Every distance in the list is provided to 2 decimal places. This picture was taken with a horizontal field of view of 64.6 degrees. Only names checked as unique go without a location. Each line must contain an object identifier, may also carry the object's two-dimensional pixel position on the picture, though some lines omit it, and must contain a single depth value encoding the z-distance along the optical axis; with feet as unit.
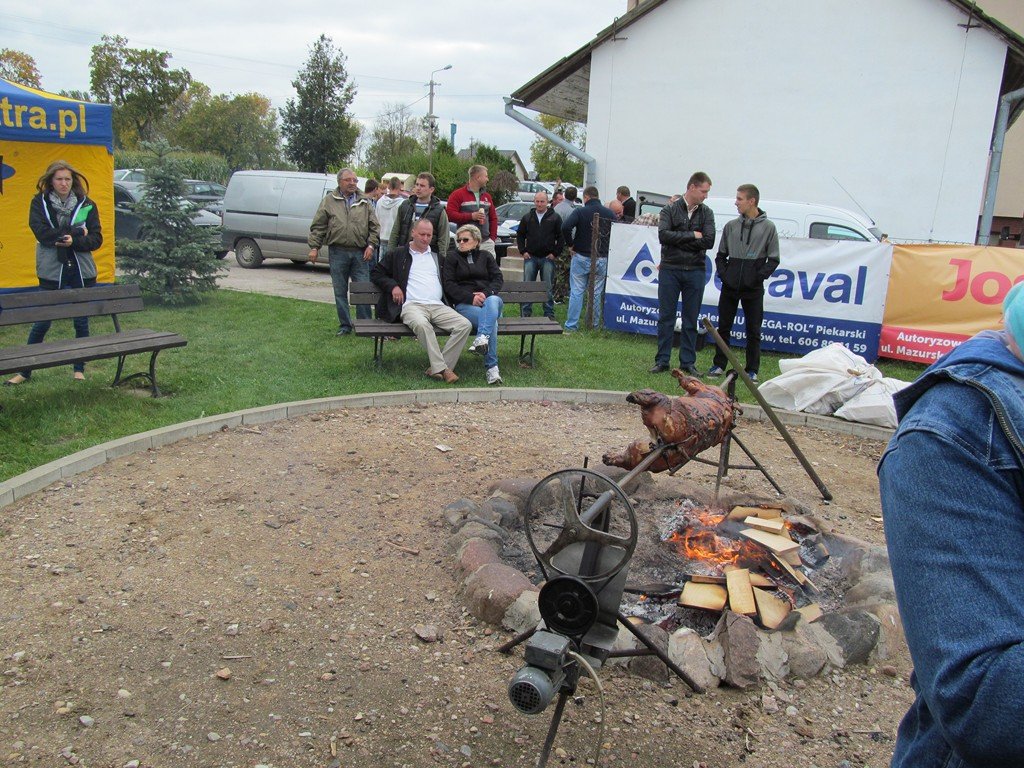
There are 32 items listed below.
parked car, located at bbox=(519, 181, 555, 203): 97.68
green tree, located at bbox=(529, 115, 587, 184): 141.39
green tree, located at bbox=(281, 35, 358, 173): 131.23
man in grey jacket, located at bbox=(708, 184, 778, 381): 28.32
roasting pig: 12.32
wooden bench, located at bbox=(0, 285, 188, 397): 19.97
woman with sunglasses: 26.66
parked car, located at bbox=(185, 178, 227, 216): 67.31
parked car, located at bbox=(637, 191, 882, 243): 36.55
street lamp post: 116.13
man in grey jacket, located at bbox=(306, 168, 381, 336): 31.40
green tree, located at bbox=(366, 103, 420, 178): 170.71
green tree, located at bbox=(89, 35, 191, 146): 153.79
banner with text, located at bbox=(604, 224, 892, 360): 31.81
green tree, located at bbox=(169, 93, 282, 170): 169.68
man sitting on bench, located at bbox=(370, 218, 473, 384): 26.03
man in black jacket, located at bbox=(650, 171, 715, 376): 28.68
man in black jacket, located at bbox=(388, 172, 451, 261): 29.60
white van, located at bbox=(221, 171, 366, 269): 51.75
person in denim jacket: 3.70
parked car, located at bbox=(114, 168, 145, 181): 66.80
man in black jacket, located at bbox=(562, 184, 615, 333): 36.19
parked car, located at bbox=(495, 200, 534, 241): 63.00
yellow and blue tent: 29.22
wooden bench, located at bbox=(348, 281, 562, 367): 26.00
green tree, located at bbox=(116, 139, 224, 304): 36.88
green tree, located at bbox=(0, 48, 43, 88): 171.53
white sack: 24.77
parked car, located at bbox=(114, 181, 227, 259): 52.29
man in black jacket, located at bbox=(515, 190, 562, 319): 36.01
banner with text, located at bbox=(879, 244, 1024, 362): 30.73
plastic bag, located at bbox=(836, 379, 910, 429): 23.63
